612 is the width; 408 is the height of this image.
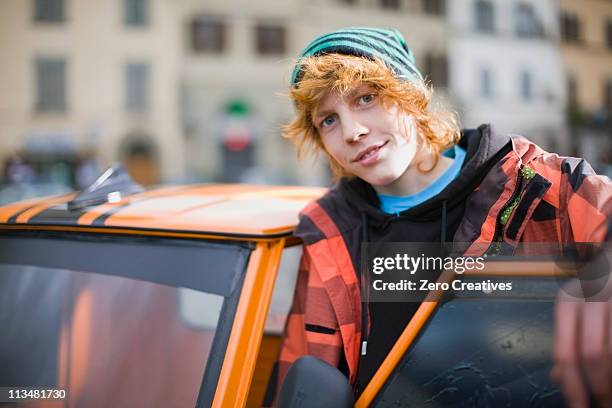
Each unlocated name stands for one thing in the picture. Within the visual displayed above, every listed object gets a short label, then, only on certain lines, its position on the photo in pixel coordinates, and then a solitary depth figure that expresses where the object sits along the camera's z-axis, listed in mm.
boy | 1484
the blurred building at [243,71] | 22672
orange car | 1216
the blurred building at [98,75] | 21812
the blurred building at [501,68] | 23219
